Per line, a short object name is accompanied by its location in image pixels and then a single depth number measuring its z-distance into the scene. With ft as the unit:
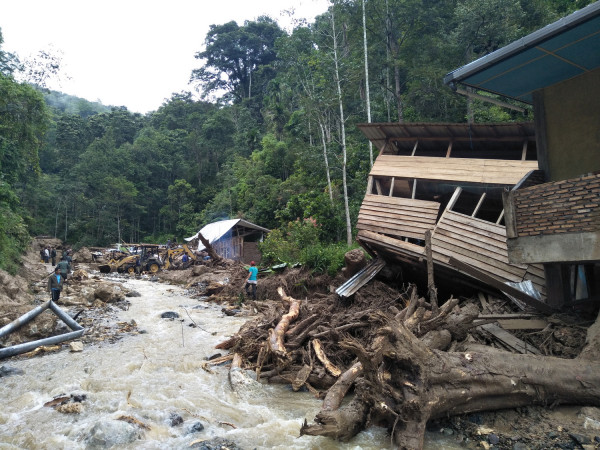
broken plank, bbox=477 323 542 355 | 19.56
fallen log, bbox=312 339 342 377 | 21.87
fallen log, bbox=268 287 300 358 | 24.02
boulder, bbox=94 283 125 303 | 47.48
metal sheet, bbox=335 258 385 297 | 33.55
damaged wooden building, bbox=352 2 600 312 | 20.66
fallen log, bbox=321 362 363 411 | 17.52
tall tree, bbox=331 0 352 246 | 59.98
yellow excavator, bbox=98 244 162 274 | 84.84
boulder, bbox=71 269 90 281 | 61.33
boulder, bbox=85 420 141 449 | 15.75
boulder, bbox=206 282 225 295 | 56.69
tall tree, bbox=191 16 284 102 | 194.59
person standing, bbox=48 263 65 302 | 40.70
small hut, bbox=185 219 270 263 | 85.91
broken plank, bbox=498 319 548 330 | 21.21
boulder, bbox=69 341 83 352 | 28.63
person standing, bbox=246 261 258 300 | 47.26
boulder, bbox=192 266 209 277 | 70.85
